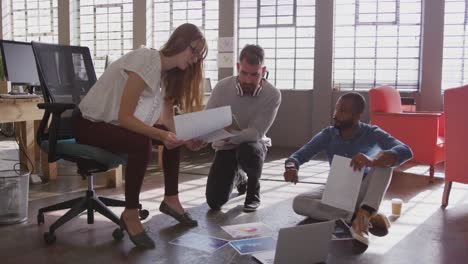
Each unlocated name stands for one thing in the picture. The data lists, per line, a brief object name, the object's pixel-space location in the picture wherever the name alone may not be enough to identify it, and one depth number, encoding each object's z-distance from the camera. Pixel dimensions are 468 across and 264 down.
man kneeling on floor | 2.73
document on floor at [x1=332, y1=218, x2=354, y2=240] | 2.23
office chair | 2.12
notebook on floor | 1.69
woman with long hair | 1.97
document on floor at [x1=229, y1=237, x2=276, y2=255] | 2.03
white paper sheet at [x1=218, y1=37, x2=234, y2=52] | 6.11
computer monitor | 3.54
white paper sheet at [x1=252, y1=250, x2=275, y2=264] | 1.87
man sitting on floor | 2.14
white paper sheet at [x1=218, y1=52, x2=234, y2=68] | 6.10
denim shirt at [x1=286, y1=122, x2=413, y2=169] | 2.33
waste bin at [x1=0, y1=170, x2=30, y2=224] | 2.46
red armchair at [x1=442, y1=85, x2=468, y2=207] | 2.86
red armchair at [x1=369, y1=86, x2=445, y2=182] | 3.81
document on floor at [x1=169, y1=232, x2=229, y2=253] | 2.09
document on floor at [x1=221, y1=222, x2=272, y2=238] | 2.28
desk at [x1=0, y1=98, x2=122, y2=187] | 2.93
